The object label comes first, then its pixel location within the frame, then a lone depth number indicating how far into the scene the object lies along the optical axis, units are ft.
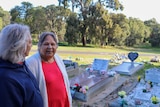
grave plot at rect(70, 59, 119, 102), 11.37
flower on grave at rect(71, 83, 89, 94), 11.27
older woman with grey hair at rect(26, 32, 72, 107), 4.71
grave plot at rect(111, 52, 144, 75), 18.95
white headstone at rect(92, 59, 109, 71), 16.03
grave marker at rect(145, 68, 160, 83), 14.56
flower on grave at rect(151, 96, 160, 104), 9.93
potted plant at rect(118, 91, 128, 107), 9.70
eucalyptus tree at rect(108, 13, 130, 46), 56.97
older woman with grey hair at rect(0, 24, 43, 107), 2.84
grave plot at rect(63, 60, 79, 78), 17.64
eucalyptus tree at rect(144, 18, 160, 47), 81.94
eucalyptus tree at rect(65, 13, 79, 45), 58.48
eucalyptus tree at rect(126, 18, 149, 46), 80.81
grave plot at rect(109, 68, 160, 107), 10.00
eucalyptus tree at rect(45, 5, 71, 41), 73.16
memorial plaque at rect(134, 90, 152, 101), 11.03
